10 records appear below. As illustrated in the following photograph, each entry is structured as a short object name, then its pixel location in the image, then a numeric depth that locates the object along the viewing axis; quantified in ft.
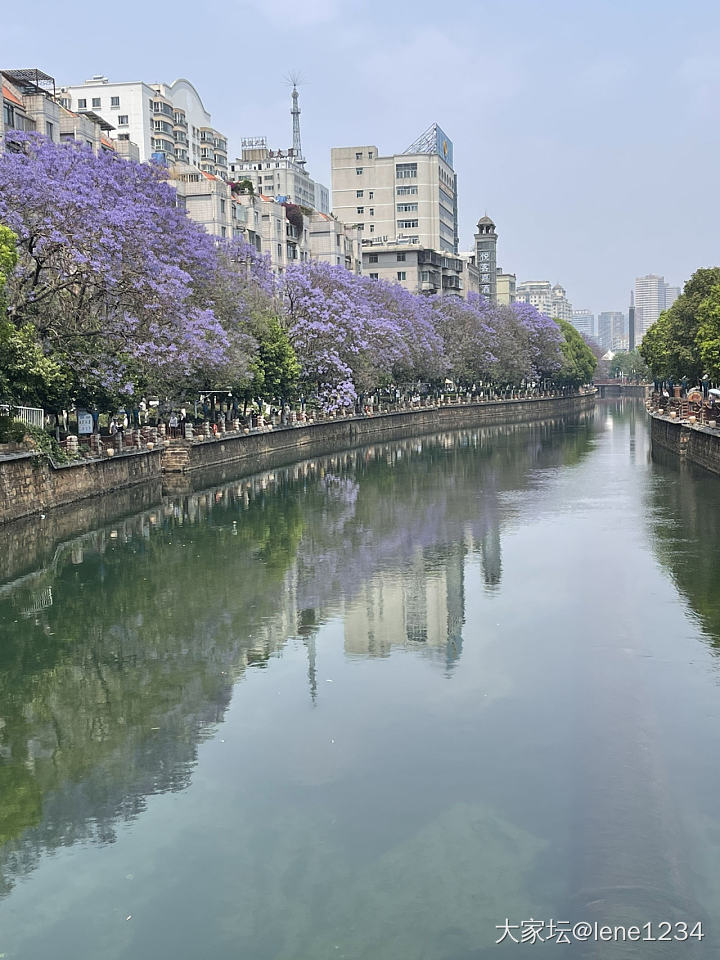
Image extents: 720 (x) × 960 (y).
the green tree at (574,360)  528.63
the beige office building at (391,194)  508.94
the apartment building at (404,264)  485.03
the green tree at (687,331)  253.65
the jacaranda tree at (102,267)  138.62
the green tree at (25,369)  127.95
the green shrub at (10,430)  129.80
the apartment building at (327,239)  402.93
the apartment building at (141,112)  444.55
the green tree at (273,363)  228.43
